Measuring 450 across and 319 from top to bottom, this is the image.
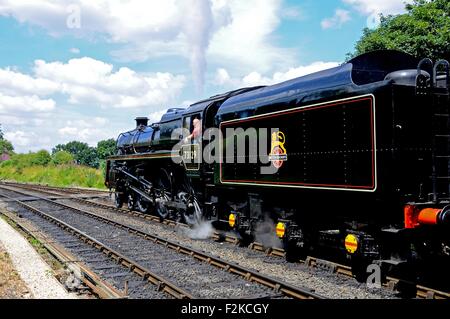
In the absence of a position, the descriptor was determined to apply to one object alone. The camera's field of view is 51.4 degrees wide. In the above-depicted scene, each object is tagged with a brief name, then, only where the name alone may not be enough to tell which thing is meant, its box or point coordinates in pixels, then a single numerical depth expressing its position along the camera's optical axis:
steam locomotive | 7.00
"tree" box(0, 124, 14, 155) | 95.00
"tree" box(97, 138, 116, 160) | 102.91
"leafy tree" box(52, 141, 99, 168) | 127.88
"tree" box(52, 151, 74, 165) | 70.61
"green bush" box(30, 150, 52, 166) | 67.18
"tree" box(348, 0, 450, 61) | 18.59
